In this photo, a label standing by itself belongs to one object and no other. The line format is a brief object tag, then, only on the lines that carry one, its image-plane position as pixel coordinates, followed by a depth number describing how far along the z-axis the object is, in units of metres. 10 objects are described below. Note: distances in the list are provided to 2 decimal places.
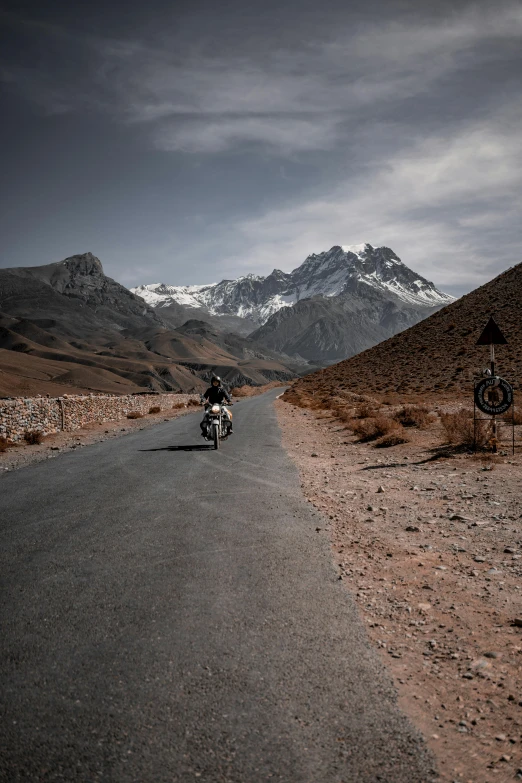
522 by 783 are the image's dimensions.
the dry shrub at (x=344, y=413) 24.79
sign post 13.20
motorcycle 16.03
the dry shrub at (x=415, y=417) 20.00
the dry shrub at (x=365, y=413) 24.12
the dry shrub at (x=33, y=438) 20.31
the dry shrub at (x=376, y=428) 17.58
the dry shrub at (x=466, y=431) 13.74
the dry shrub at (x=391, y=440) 16.11
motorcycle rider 16.69
